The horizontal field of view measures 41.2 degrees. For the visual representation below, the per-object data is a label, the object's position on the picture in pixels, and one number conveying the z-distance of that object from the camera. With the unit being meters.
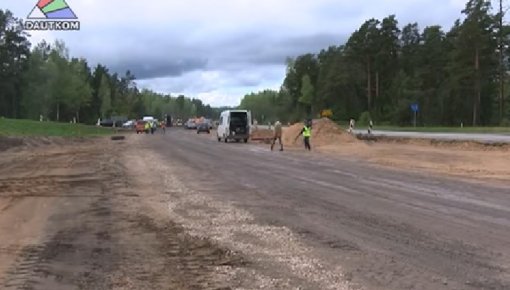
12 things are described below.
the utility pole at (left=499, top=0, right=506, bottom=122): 89.00
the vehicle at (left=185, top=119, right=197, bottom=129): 100.59
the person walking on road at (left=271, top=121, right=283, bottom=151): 41.38
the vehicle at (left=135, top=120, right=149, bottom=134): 81.00
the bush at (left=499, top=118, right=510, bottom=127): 78.81
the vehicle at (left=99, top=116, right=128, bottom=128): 103.19
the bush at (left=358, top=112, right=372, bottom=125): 106.56
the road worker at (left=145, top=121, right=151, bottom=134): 80.50
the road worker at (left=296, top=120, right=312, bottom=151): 39.72
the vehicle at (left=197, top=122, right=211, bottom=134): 81.06
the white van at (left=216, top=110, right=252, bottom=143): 50.91
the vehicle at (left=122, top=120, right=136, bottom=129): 97.64
